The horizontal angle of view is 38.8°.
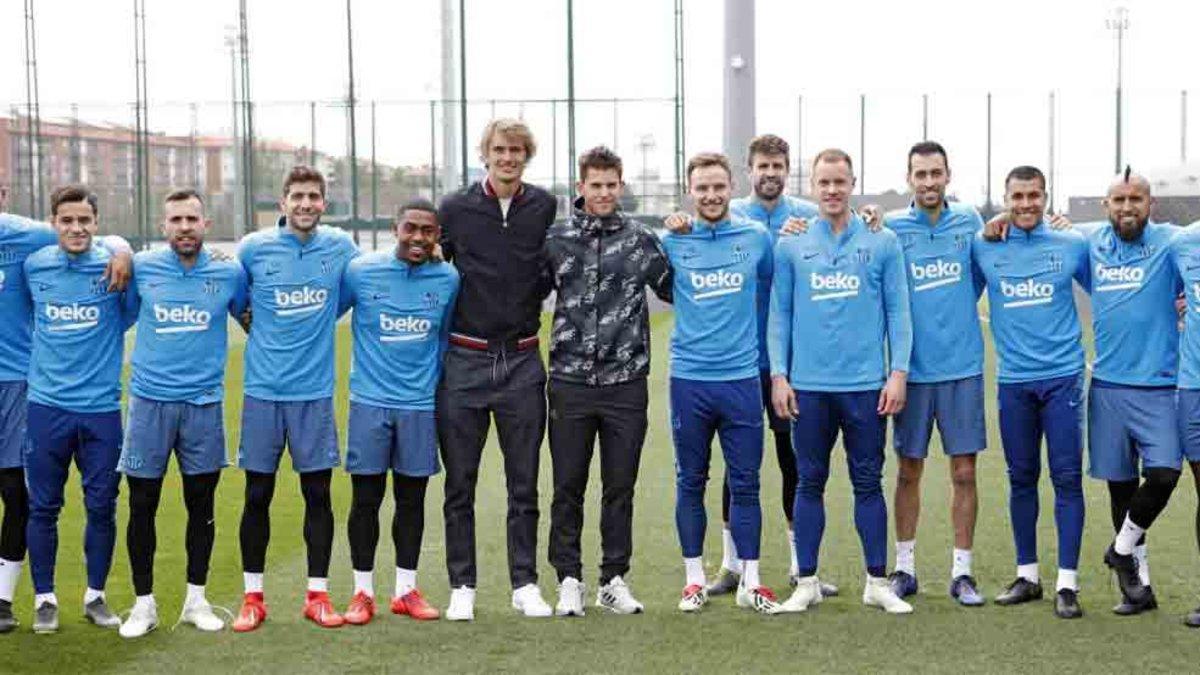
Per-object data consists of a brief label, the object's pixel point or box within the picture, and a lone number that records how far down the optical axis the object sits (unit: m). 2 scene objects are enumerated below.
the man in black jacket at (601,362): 6.32
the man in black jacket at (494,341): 6.31
